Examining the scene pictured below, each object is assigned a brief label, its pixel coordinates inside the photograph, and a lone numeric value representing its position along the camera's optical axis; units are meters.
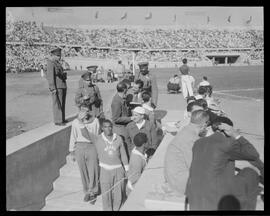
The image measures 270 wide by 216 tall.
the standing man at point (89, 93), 6.78
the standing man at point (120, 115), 6.04
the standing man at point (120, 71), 20.30
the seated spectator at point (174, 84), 16.58
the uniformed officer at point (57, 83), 6.80
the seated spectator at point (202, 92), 6.93
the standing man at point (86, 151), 5.59
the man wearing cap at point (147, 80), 7.86
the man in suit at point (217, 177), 3.25
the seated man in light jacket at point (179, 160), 3.67
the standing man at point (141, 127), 5.59
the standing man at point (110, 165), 5.02
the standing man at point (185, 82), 10.20
